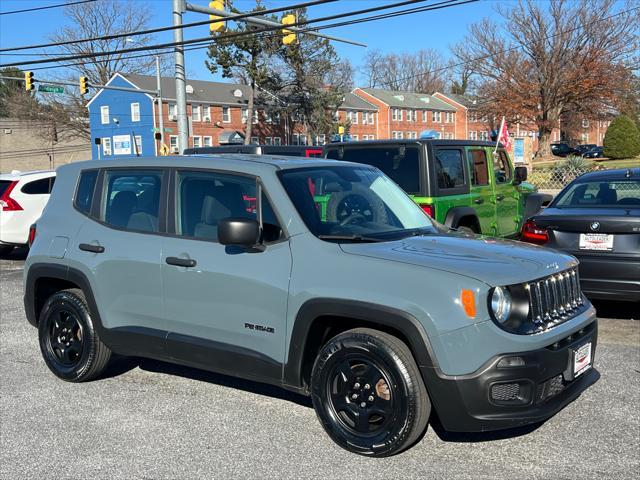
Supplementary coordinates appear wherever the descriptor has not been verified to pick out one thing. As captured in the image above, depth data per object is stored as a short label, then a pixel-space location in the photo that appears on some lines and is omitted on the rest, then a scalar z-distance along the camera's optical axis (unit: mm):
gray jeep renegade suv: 3674
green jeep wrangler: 8445
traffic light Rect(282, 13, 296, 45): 16703
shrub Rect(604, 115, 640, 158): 47656
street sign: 26781
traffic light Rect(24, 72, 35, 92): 26500
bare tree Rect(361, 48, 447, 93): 97688
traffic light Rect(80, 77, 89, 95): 28827
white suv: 12883
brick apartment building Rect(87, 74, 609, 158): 61906
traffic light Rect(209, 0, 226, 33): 15820
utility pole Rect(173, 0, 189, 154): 17583
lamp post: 34812
